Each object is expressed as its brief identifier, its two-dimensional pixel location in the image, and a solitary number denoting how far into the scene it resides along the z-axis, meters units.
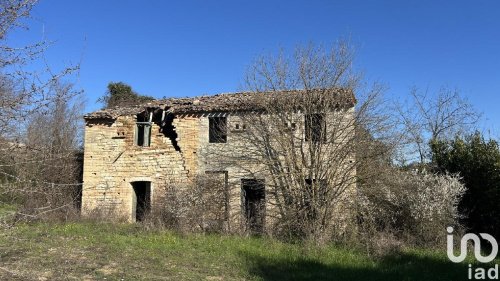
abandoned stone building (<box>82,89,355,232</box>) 17.02
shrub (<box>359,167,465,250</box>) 12.30
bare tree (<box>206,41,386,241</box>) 13.52
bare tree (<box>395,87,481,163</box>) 14.40
